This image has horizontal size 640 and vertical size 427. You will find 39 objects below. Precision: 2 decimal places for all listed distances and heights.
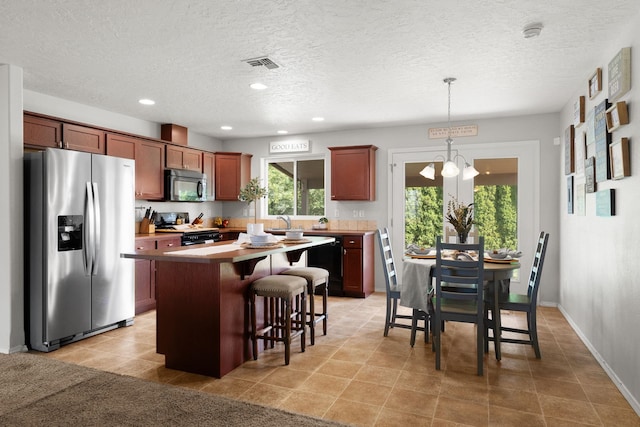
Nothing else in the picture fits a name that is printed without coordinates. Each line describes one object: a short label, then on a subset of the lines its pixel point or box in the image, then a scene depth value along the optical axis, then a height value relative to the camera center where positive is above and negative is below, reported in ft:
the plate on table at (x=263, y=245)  10.77 -0.88
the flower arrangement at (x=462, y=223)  12.05 -0.33
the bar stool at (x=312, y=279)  12.03 -2.00
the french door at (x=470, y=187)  17.52 +1.10
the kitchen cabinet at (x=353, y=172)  19.45 +1.91
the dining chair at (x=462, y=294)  9.82 -1.99
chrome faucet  20.76 -0.33
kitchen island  9.73 -2.33
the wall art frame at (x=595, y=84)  10.89 +3.51
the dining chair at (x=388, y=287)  12.77 -2.39
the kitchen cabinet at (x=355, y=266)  18.49 -2.45
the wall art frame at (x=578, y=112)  12.71 +3.18
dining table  10.78 -1.92
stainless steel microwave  18.42 +1.29
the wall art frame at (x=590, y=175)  11.27 +1.02
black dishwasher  18.89 -2.27
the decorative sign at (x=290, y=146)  21.59 +3.54
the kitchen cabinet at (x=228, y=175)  22.12 +2.04
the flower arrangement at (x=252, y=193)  14.02 +0.69
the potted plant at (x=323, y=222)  20.85 -0.49
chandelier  12.51 +1.33
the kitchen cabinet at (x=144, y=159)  16.08 +2.30
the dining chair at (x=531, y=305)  11.01 -2.54
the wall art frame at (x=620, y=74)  8.88 +3.08
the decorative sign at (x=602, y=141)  10.02 +1.75
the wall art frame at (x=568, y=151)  14.23 +2.15
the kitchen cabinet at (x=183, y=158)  18.81 +2.62
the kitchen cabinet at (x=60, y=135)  12.94 +2.66
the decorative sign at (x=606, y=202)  9.74 +0.22
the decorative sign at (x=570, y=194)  14.35 +0.60
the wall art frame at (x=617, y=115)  8.87 +2.14
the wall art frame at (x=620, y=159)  8.73 +1.15
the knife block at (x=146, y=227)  17.65 -0.60
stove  17.85 -0.75
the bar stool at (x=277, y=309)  10.50 -2.70
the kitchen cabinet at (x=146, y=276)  15.47 -2.42
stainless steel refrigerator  11.66 -0.96
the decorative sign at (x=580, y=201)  12.57 +0.33
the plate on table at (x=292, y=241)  11.86 -0.85
